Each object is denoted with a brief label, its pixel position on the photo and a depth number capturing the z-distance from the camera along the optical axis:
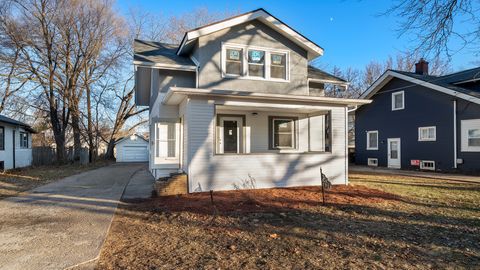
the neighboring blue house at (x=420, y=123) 15.19
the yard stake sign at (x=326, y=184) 8.73
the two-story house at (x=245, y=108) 8.86
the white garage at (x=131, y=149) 29.94
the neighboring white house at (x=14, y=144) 17.94
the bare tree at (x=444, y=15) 5.84
